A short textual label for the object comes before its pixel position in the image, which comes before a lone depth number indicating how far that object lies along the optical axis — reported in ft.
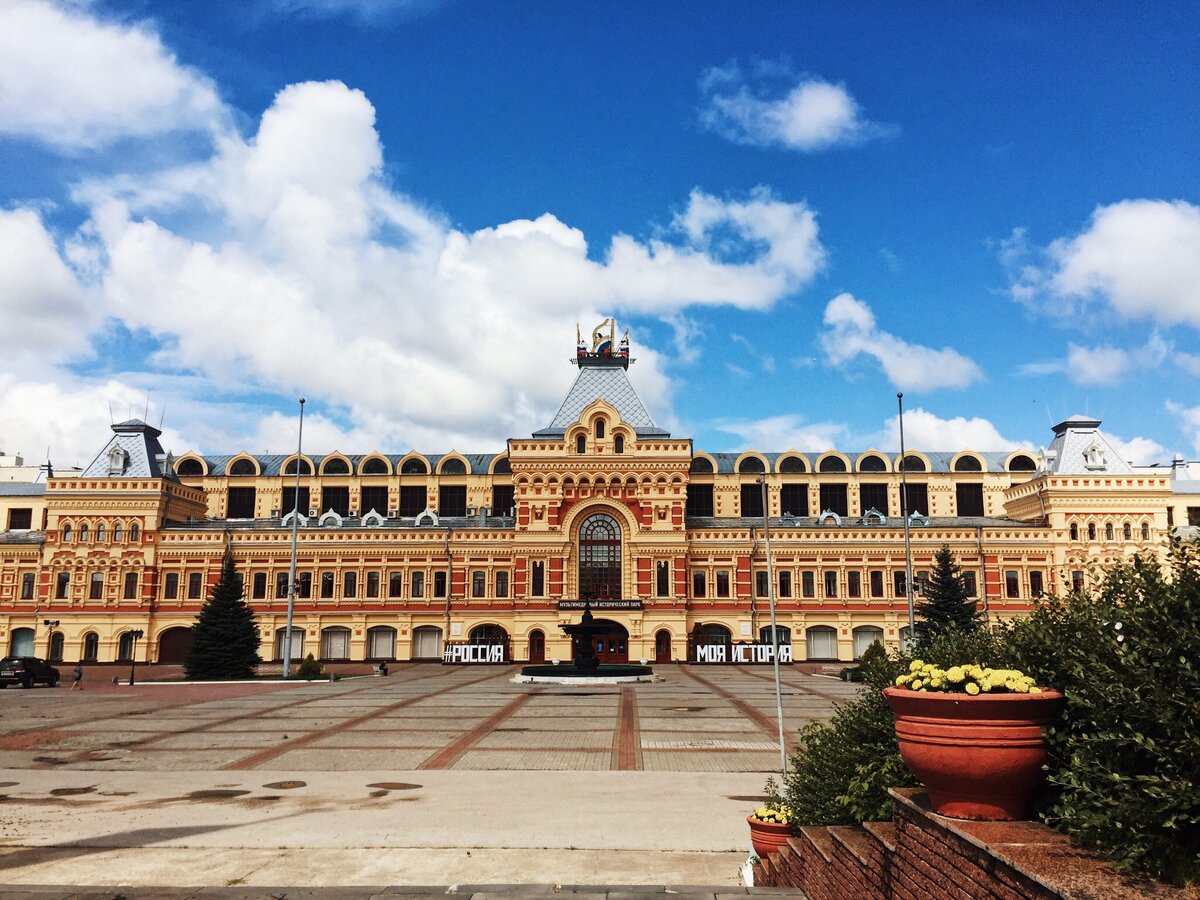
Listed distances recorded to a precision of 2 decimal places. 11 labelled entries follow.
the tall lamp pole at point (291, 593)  147.40
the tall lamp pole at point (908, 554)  148.48
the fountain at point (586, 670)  139.11
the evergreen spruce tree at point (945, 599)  148.77
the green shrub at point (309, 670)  145.18
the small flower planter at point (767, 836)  34.32
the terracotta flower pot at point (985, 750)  19.24
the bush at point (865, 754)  25.73
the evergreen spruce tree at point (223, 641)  146.10
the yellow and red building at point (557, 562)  190.49
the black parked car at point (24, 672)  138.00
